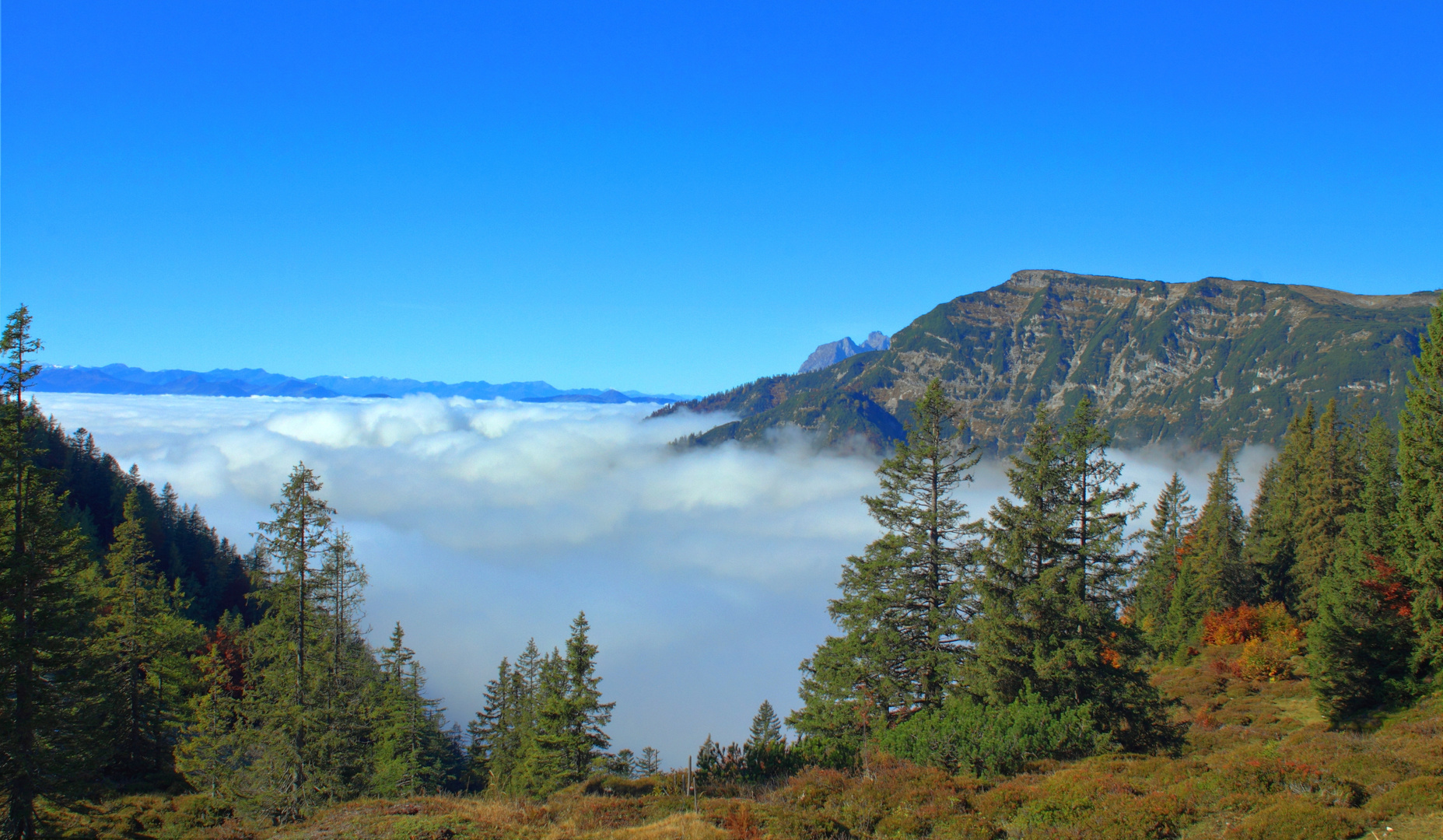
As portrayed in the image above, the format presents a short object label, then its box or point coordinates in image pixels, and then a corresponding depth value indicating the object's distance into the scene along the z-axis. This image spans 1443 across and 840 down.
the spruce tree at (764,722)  72.88
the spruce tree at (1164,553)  65.94
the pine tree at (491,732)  53.41
